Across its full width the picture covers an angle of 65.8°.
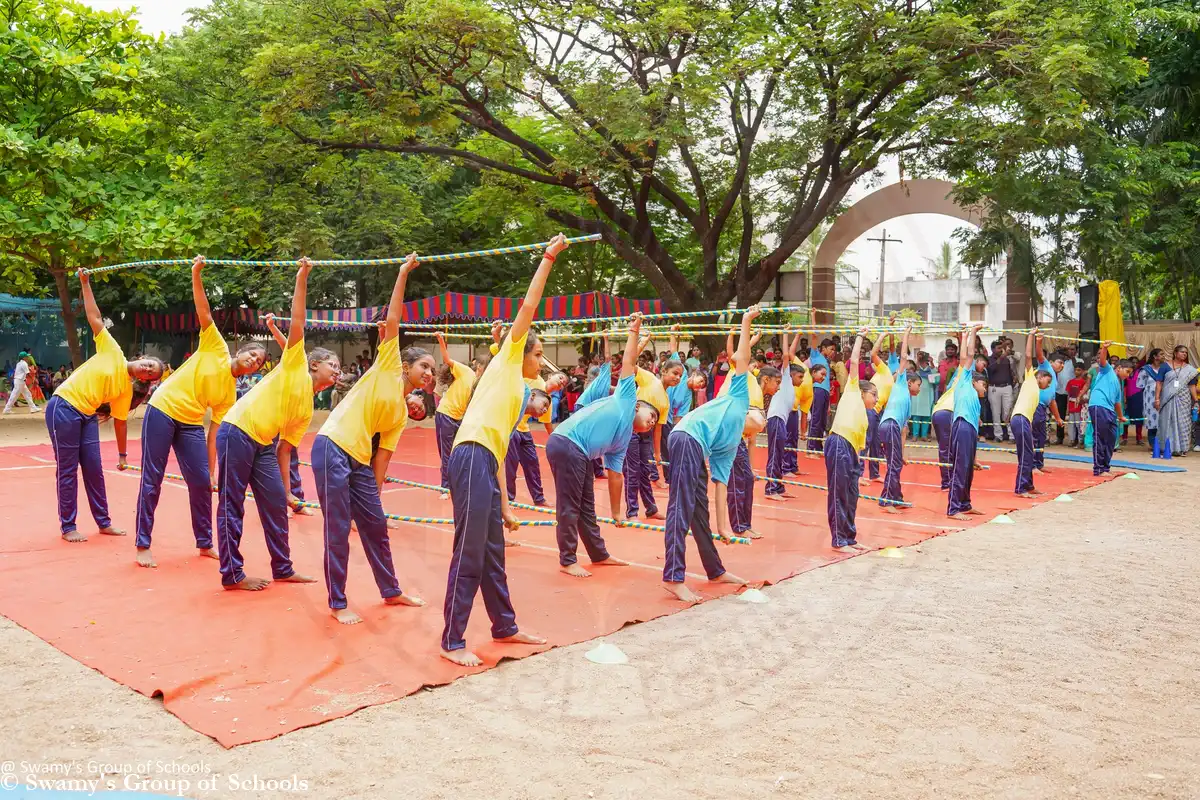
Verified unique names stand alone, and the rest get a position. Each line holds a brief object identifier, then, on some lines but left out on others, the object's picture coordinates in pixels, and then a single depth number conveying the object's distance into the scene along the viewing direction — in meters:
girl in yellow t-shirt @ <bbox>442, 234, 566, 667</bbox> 4.71
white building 40.56
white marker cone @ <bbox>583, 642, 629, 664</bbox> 4.78
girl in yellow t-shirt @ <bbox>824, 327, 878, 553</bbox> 7.64
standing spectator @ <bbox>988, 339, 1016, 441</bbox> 15.91
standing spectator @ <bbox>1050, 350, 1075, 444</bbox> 16.08
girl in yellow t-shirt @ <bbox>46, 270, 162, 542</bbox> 7.16
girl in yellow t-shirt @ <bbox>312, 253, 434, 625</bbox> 5.31
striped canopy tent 19.36
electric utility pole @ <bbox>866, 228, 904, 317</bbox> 33.71
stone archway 19.31
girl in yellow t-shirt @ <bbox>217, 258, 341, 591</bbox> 5.82
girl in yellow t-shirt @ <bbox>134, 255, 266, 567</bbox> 6.51
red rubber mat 4.26
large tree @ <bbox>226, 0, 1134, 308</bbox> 14.40
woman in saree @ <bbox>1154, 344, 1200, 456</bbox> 15.11
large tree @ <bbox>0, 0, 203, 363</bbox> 15.36
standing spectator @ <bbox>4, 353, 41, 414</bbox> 21.58
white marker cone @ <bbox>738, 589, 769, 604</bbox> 6.02
